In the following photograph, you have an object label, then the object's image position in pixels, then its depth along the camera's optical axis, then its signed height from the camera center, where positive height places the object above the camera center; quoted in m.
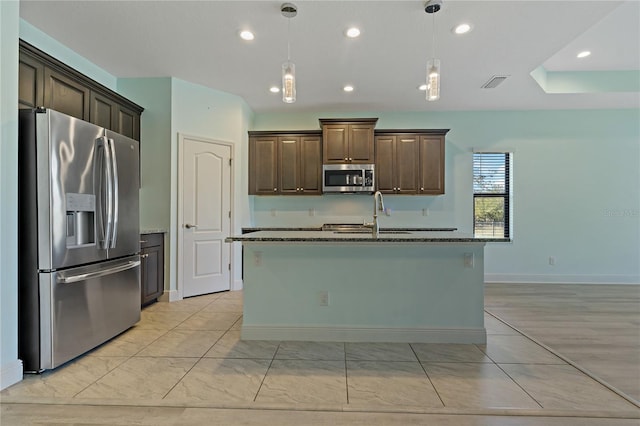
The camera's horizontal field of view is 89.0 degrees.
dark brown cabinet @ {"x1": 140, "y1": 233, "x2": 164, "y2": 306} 3.62 -0.63
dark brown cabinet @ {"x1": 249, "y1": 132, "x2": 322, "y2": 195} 5.07 +0.80
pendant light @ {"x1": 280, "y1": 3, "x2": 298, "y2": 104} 2.44 +0.98
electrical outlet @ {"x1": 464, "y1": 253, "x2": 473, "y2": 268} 2.76 -0.41
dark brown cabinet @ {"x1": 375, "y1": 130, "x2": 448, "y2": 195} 5.00 +0.77
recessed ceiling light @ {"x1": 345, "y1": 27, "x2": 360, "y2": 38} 2.95 +1.66
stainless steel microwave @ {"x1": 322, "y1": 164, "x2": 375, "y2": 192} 4.92 +0.53
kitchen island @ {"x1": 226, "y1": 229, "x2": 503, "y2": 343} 2.77 -0.68
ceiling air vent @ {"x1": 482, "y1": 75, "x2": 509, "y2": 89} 3.98 +1.65
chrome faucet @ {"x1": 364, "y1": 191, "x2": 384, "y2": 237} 2.96 -0.06
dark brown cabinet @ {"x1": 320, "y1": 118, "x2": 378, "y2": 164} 4.94 +1.06
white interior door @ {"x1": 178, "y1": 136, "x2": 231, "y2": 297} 4.20 -0.04
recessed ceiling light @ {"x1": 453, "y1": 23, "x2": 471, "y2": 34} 2.87 +1.65
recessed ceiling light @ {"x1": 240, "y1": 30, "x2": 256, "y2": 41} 3.00 +1.66
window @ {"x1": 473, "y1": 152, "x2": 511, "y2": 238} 5.39 +0.32
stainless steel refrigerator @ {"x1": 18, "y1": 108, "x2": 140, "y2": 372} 2.17 -0.17
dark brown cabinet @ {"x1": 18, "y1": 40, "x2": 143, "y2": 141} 2.64 +1.14
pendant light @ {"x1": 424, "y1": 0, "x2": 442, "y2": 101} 2.41 +0.99
